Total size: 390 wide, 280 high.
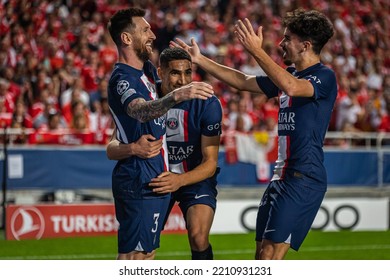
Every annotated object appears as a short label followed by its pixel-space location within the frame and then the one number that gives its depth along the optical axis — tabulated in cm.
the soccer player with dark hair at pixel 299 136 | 1277
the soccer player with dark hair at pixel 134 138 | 1223
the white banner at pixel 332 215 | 2970
